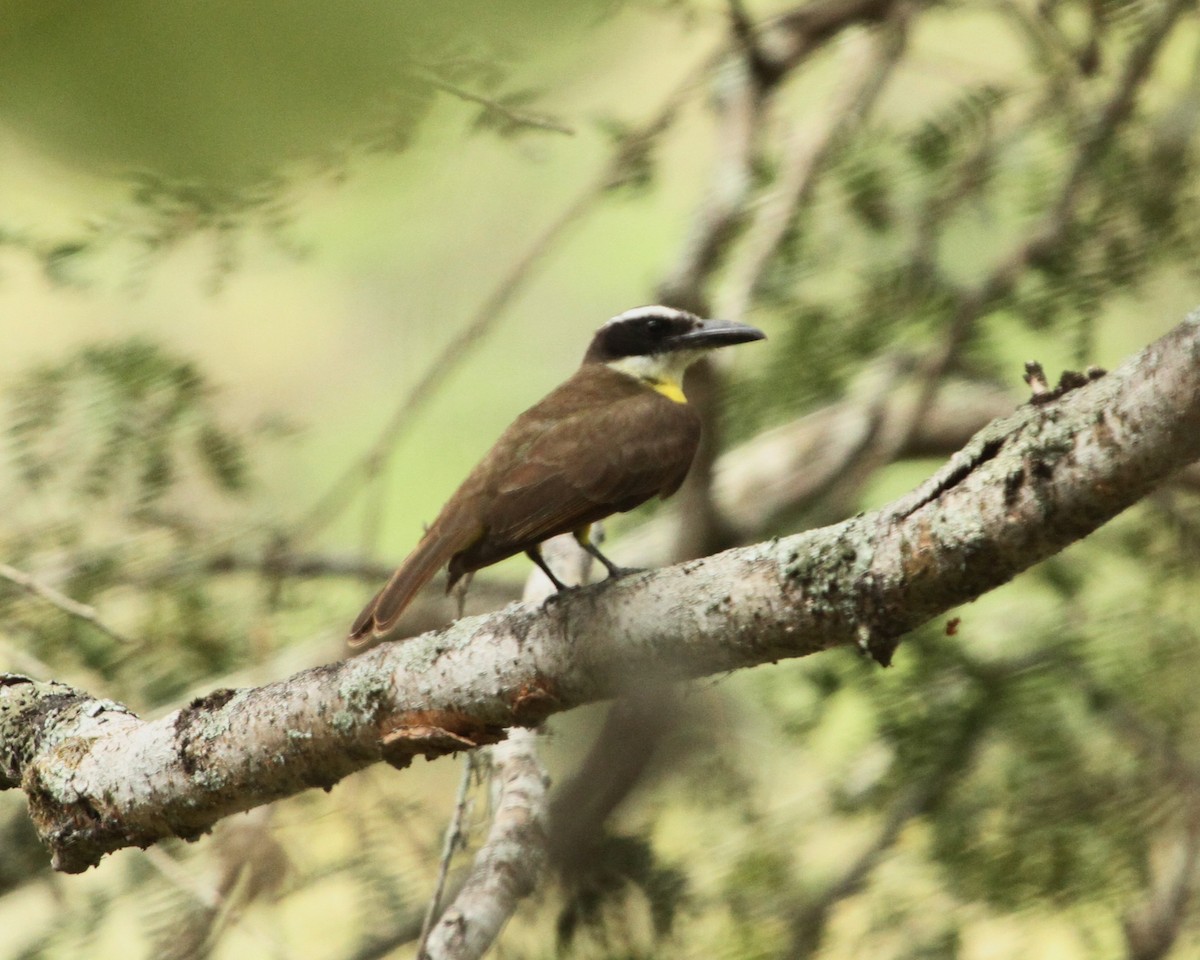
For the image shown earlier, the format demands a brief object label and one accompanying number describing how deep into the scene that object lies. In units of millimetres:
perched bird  6262
